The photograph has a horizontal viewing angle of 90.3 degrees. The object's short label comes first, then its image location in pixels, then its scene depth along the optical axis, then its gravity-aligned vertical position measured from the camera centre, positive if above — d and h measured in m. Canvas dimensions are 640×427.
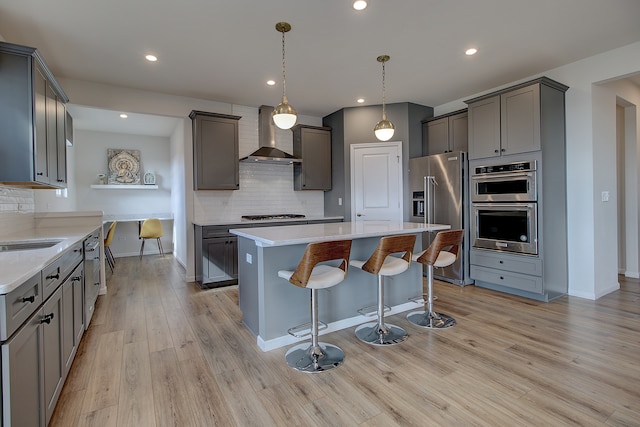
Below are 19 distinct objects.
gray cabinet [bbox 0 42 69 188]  2.42 +0.82
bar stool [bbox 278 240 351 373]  2.25 -0.51
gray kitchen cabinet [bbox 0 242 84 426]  1.23 -0.61
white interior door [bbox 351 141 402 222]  5.34 +0.52
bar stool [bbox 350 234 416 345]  2.61 -0.48
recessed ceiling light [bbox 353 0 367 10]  2.61 +1.73
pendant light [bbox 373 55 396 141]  3.60 +0.95
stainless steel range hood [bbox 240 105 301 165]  5.16 +1.26
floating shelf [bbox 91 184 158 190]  6.85 +0.65
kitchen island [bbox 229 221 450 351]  2.67 -0.69
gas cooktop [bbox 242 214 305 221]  5.18 -0.05
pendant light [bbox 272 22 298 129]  2.97 +0.95
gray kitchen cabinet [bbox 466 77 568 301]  3.68 +0.62
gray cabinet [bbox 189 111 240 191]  4.77 +0.97
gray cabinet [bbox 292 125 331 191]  5.62 +1.01
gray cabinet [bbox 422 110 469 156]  4.76 +1.23
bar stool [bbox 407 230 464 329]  3.00 -0.48
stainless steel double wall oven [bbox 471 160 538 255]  3.73 +0.03
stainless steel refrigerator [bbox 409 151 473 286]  4.43 +0.22
